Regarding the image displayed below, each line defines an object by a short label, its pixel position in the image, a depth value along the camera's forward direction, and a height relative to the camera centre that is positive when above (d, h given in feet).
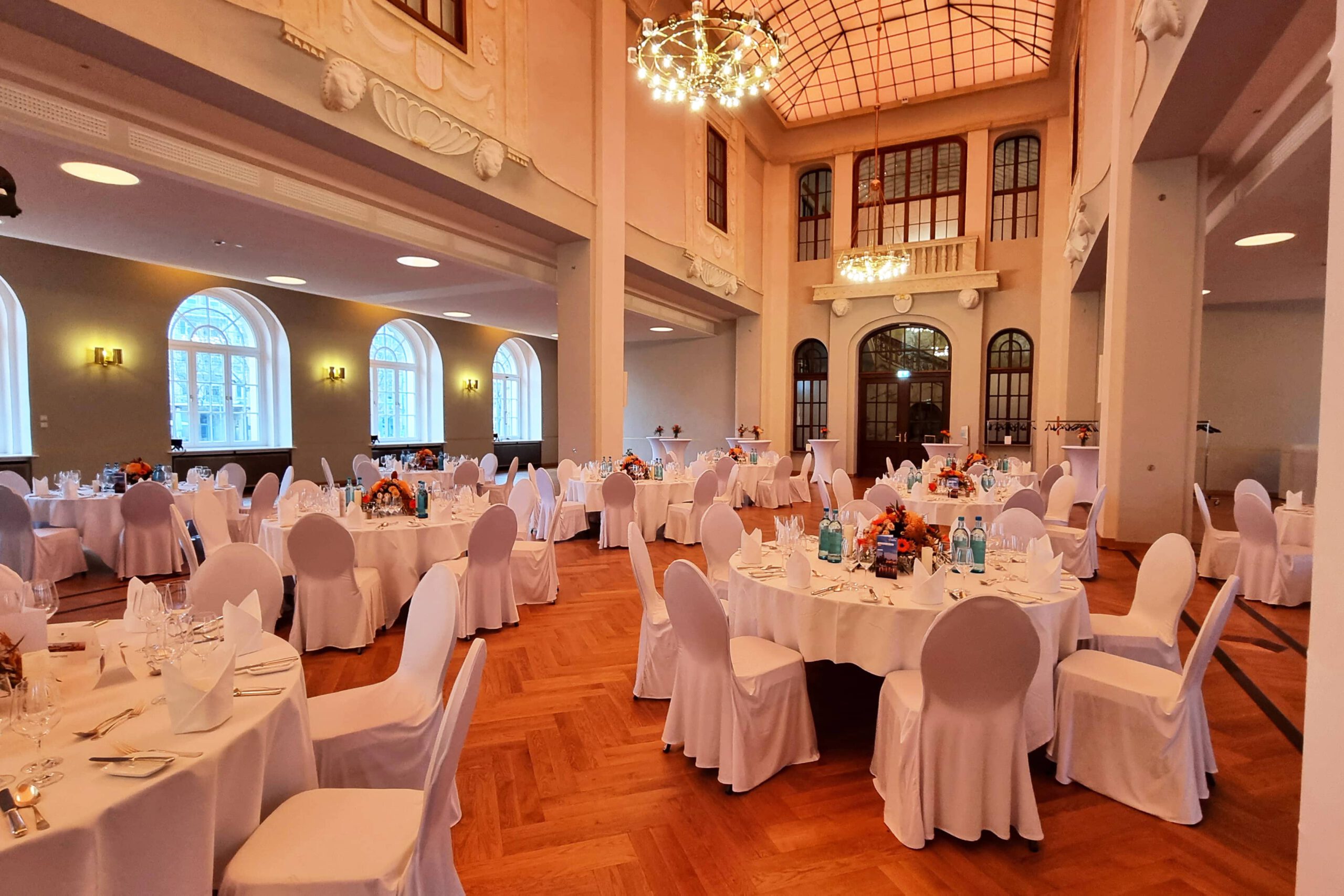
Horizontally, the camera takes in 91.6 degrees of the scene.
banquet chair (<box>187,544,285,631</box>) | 9.23 -2.33
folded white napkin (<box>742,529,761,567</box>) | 11.04 -2.19
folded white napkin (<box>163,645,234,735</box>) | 5.40 -2.29
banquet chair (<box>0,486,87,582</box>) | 18.34 -3.69
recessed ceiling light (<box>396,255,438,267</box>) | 29.50 +7.32
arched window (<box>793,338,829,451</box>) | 52.03 +2.63
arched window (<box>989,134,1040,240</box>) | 44.75 +16.25
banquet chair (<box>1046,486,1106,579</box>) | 19.15 -3.57
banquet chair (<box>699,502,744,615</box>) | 13.88 -2.44
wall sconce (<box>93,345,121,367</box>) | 30.86 +3.02
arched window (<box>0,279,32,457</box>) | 28.60 +1.71
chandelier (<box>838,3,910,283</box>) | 37.27 +9.20
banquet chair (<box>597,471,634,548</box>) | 23.91 -3.27
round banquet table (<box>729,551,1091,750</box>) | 8.87 -2.88
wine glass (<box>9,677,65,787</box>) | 5.08 -2.35
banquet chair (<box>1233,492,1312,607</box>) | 16.89 -3.61
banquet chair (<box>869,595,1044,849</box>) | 7.22 -3.67
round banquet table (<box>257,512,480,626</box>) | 15.10 -3.02
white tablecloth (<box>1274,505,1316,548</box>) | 17.99 -2.86
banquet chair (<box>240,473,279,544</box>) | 21.94 -2.82
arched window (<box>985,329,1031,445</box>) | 45.57 +2.43
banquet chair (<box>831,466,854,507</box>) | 20.90 -2.10
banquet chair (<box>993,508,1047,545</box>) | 13.50 -2.12
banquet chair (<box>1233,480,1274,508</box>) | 17.70 -1.77
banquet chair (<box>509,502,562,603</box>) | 17.22 -3.98
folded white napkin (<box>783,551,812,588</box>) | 9.78 -2.23
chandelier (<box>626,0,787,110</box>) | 17.49 +10.52
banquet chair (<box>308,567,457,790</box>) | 7.35 -3.50
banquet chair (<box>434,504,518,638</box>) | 15.05 -3.63
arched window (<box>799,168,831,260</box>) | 51.11 +16.40
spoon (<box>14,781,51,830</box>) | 4.35 -2.55
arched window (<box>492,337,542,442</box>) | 58.65 +2.69
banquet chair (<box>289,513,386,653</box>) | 13.51 -3.60
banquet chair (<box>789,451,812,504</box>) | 37.04 -3.64
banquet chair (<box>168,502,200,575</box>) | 16.14 -2.97
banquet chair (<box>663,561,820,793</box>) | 8.83 -3.88
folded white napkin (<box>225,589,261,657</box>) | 7.14 -2.32
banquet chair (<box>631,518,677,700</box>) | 11.39 -3.93
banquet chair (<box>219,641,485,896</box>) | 5.09 -3.54
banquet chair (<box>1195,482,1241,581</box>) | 18.88 -3.71
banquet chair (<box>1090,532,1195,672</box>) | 10.17 -3.11
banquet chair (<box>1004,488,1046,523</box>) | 17.83 -2.12
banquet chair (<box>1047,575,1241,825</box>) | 8.23 -4.05
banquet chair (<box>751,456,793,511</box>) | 35.19 -3.52
